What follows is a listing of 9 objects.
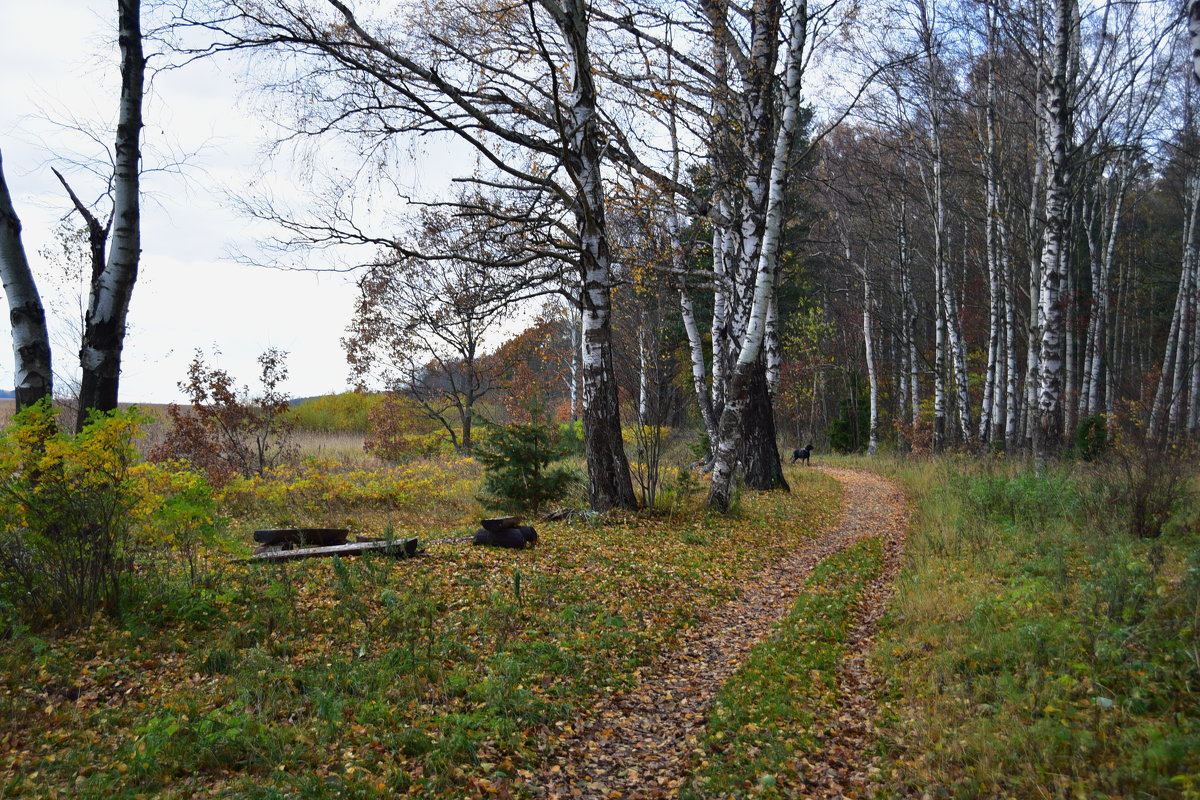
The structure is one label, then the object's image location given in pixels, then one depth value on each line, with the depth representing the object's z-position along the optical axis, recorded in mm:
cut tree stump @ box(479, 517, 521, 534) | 8172
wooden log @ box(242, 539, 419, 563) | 7020
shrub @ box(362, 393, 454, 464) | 21766
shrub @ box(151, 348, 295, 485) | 14984
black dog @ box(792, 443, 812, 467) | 20938
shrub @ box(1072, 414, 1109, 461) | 14234
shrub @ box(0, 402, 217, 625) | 4949
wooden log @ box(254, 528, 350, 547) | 7547
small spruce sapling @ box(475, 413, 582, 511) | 10398
